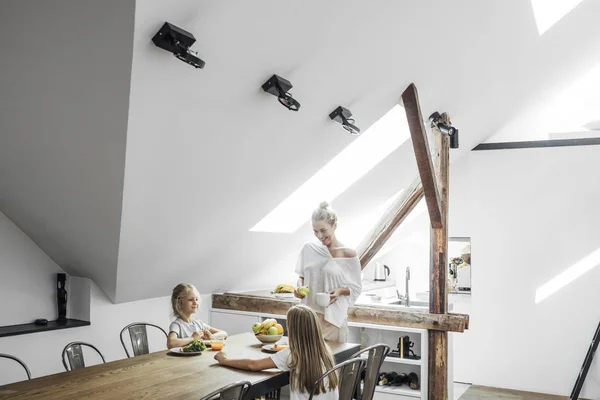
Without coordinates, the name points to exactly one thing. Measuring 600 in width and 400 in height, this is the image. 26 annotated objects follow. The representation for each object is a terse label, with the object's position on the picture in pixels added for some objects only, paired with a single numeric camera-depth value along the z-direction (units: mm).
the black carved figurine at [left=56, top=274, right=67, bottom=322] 4180
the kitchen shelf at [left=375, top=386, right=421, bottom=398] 4484
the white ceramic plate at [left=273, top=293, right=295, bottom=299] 5150
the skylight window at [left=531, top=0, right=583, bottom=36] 4328
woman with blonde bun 3852
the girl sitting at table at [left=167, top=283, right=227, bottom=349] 3629
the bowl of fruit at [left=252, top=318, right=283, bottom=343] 3477
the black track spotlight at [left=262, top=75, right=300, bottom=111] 2934
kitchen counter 4469
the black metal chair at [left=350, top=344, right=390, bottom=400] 3055
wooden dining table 2486
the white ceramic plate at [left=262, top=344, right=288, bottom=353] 3343
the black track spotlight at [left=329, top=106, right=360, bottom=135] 3689
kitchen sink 6160
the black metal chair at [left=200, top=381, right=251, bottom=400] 2176
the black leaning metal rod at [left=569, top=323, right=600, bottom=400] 5828
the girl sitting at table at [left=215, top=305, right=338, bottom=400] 2717
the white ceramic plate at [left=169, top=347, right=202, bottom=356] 3291
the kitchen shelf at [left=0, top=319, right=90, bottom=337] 3731
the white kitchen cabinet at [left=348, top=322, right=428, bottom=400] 4484
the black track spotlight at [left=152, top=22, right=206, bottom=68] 2240
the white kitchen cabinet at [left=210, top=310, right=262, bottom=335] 5148
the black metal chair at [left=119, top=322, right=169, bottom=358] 3691
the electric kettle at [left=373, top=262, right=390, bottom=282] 7031
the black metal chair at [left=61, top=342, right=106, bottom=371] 3092
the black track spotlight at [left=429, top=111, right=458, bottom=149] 4945
